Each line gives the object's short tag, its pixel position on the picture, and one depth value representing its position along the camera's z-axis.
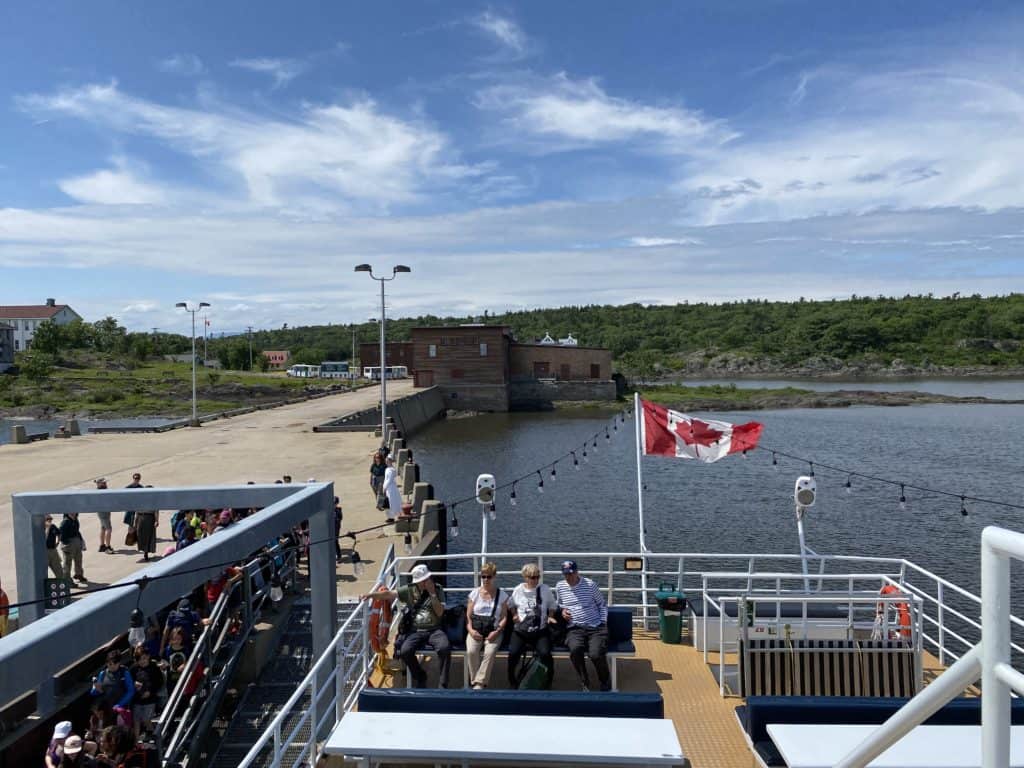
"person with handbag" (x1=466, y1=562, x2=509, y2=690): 7.98
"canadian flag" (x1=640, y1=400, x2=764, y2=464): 13.14
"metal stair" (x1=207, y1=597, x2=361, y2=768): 11.03
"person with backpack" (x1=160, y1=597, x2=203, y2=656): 10.61
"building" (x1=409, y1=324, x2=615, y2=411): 80.44
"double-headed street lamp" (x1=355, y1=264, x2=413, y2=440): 32.03
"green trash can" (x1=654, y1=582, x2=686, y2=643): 9.85
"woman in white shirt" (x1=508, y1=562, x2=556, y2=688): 8.08
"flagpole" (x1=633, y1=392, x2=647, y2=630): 12.75
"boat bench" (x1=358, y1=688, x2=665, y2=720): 6.00
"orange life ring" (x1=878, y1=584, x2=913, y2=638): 8.97
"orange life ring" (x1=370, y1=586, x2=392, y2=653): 8.52
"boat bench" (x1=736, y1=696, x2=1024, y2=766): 5.65
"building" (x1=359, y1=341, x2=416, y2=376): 103.94
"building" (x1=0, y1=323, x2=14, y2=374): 110.62
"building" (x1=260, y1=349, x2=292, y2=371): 177.24
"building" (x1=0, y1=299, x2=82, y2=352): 151.62
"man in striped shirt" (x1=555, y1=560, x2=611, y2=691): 8.05
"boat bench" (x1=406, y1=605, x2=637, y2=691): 8.29
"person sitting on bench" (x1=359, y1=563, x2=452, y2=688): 8.12
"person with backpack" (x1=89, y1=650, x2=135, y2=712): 8.90
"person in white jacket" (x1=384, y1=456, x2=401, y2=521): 19.72
